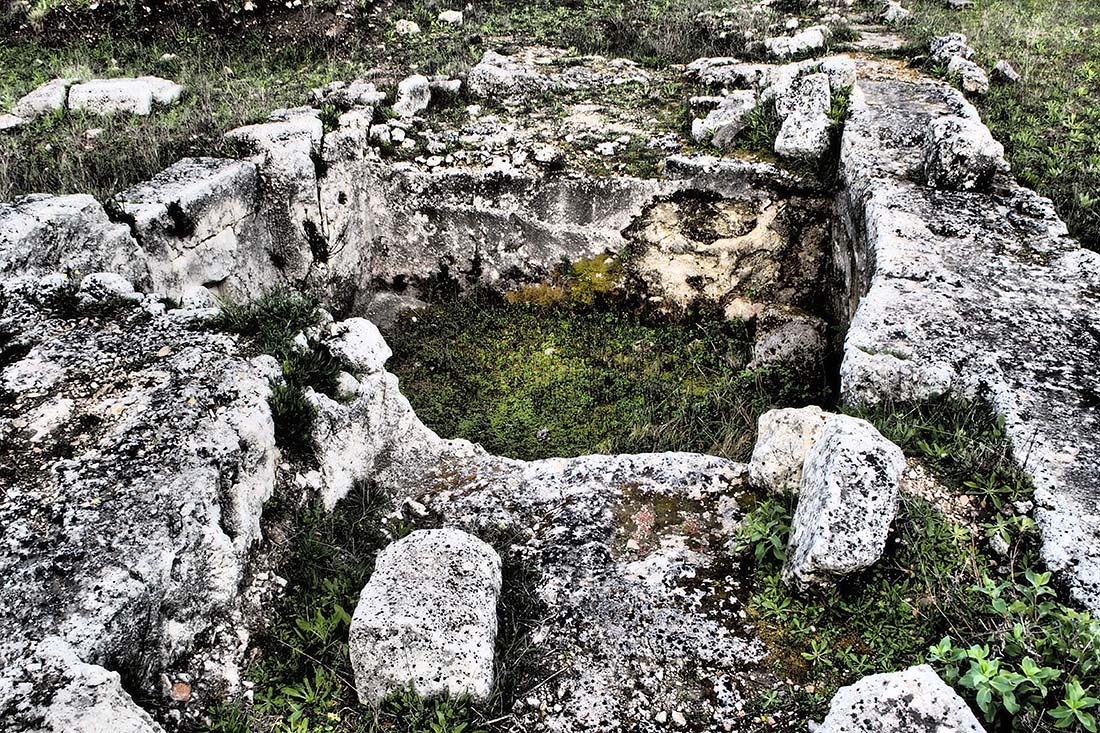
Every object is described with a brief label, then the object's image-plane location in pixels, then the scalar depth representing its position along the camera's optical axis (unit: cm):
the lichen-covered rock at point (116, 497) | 253
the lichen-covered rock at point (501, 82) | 813
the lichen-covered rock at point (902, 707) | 227
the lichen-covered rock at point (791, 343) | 639
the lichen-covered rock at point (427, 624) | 277
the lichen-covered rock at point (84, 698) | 230
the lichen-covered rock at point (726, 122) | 692
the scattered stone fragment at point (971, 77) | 726
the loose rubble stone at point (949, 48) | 770
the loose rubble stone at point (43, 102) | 714
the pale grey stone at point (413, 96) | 750
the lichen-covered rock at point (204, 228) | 525
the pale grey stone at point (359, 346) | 420
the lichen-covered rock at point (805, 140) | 651
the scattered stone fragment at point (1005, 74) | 766
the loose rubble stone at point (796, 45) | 856
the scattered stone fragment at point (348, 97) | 736
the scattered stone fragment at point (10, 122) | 687
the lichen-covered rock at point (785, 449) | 352
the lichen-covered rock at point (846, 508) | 291
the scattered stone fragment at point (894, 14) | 962
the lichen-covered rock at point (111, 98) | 725
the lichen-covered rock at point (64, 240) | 446
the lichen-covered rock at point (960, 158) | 535
